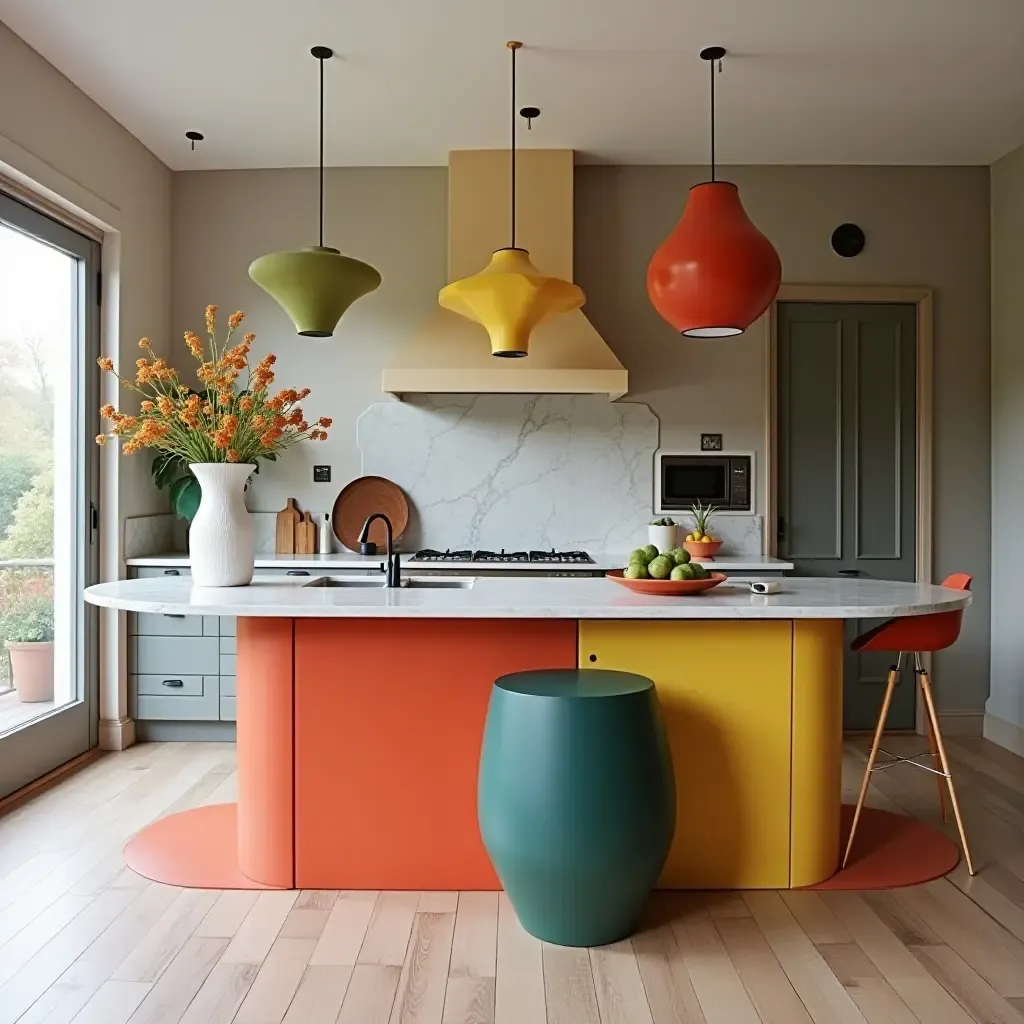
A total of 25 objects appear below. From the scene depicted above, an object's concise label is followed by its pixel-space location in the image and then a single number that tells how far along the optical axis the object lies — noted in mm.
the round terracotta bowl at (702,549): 4441
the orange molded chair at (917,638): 2887
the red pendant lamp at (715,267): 2725
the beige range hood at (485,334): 4277
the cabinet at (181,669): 4344
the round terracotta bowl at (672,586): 2809
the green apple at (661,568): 2867
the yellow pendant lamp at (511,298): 3127
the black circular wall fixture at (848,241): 4762
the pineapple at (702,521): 4484
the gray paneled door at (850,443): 4797
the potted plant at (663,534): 4449
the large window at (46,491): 3559
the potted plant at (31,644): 3609
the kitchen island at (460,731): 2732
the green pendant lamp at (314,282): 3016
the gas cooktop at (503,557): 4324
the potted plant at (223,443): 2934
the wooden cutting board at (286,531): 4789
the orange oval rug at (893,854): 2799
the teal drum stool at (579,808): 2320
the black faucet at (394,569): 3195
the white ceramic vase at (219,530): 2971
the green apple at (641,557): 2912
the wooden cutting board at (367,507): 4809
